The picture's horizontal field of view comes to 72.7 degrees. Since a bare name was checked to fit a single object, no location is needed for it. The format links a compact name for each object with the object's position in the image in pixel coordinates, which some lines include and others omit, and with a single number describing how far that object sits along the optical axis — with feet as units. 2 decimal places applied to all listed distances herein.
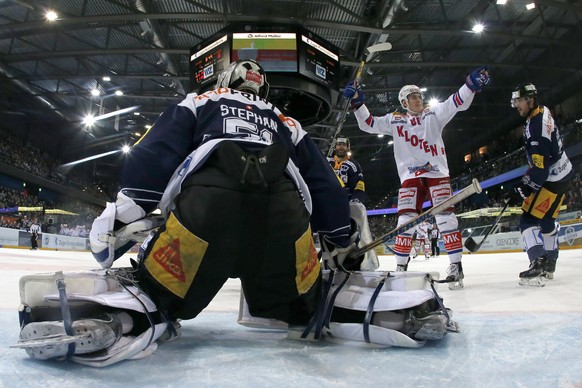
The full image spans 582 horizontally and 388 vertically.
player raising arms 9.66
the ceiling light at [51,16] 28.40
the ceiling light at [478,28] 30.71
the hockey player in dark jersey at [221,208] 3.71
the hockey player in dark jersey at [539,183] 9.25
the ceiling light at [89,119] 48.32
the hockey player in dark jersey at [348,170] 15.75
